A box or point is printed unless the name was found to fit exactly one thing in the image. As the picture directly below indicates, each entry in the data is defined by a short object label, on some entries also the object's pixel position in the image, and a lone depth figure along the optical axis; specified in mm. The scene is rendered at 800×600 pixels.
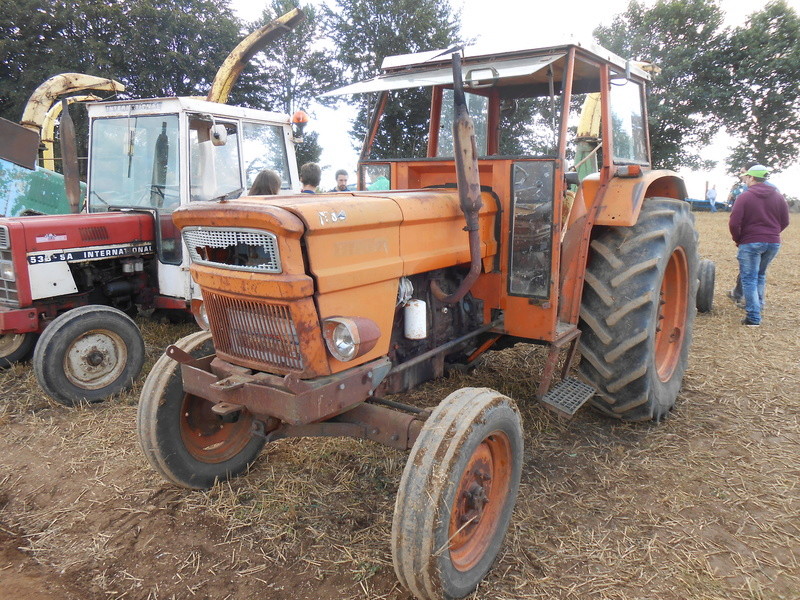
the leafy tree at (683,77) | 23734
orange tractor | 2145
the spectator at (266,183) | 4383
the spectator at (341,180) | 7293
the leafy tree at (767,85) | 23141
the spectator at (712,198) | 24995
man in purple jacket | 5844
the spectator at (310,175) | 5377
